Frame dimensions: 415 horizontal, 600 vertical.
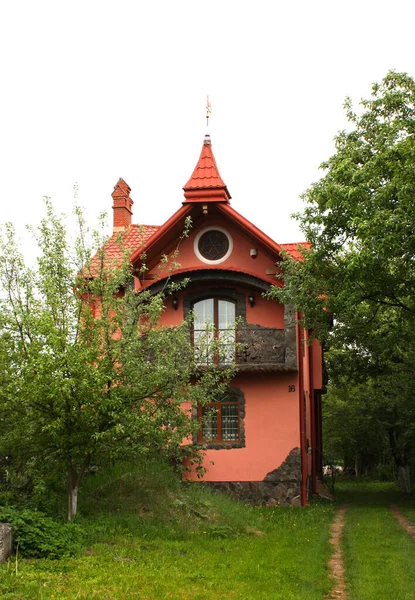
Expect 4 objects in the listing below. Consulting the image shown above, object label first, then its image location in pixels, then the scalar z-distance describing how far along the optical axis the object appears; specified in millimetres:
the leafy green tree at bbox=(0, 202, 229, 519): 13078
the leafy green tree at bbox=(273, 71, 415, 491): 14516
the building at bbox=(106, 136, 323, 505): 20062
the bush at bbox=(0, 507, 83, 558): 11445
